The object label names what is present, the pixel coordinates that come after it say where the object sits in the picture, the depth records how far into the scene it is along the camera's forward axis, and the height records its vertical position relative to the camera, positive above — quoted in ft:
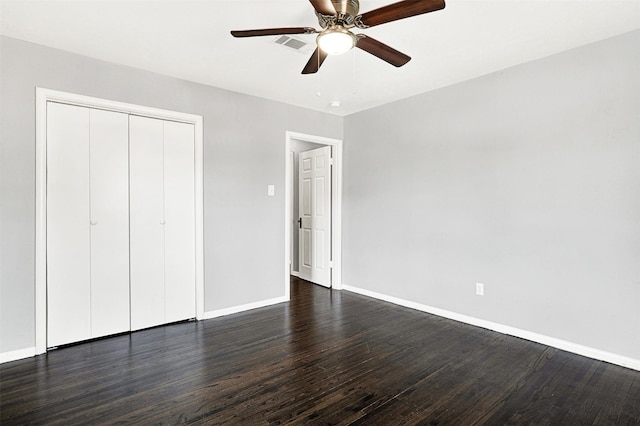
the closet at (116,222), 9.57 -0.23
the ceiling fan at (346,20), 5.60 +3.36
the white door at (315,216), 16.55 -0.11
